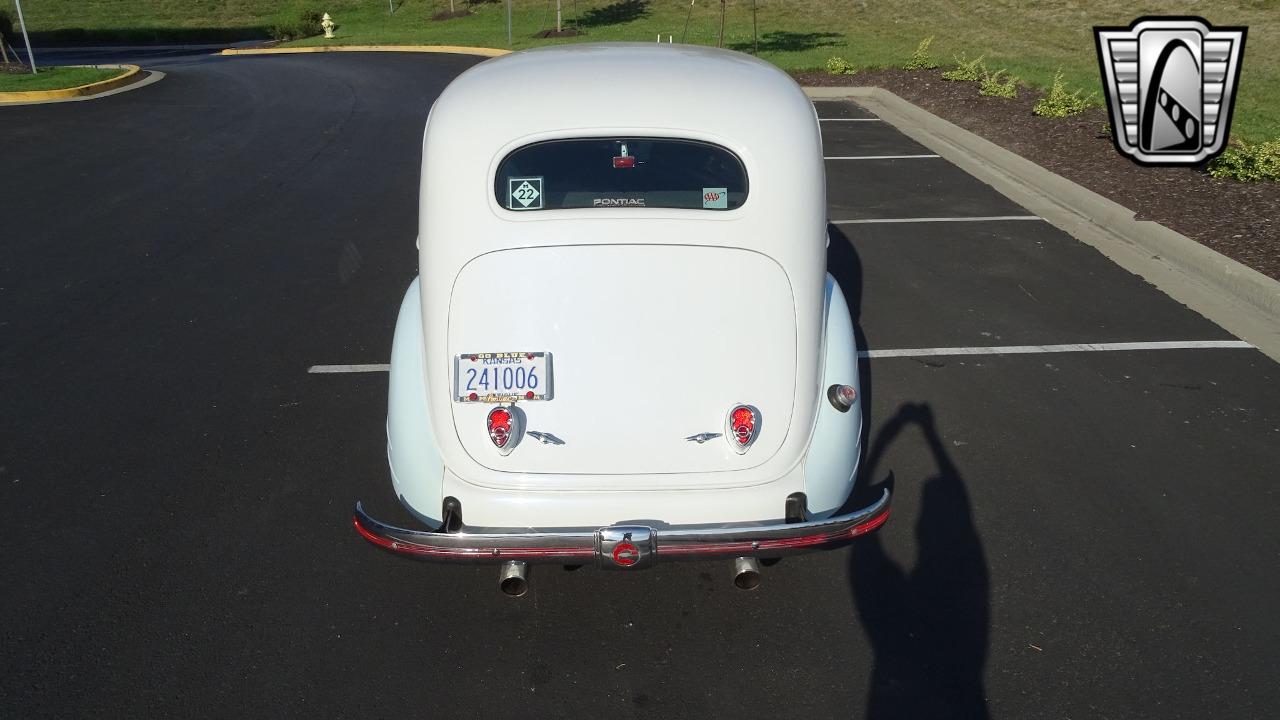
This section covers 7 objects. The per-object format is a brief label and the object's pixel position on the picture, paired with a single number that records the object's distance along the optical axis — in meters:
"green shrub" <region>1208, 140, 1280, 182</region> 9.05
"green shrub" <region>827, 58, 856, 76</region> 18.27
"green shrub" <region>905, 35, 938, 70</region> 18.42
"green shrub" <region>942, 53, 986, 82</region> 16.20
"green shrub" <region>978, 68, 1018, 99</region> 14.41
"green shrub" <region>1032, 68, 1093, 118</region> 12.69
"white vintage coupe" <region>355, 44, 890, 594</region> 3.48
